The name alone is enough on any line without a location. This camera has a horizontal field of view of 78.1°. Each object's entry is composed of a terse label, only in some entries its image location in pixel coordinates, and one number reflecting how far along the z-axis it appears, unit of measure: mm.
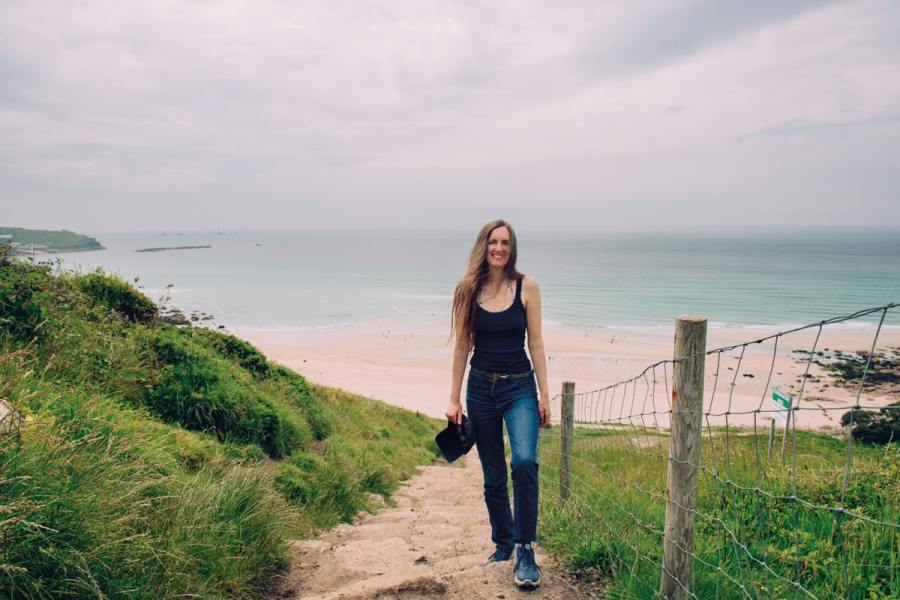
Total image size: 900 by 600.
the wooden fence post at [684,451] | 2824
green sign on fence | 8780
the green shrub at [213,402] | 6098
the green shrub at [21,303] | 5391
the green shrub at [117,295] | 8141
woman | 3830
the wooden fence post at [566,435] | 5129
